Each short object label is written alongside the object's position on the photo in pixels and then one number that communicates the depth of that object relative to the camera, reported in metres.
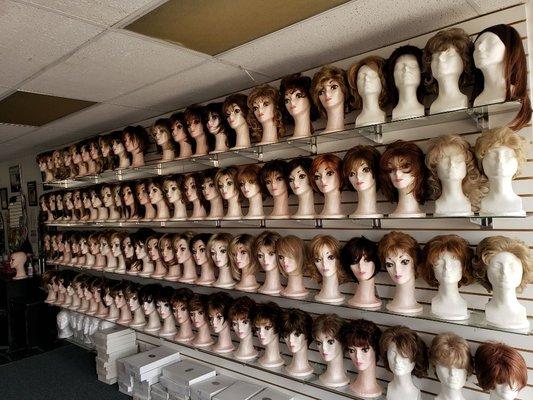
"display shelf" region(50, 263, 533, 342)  1.64
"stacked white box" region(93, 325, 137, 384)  3.43
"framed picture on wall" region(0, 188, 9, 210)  6.13
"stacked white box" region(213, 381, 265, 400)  2.47
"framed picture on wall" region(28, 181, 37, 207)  5.41
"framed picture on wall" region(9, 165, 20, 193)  5.73
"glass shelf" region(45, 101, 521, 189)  1.72
